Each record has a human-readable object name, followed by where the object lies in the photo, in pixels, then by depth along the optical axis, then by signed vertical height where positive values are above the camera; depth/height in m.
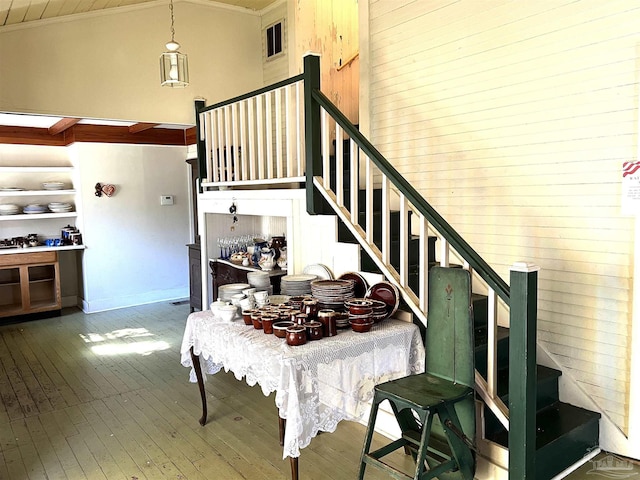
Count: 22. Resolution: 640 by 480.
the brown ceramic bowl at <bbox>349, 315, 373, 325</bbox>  3.00 -0.65
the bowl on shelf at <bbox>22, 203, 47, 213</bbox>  7.07 +0.05
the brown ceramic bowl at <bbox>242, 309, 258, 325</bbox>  3.19 -0.66
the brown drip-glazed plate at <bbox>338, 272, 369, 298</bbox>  3.48 -0.53
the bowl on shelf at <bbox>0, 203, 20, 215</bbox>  6.87 +0.04
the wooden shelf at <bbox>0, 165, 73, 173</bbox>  6.99 +0.57
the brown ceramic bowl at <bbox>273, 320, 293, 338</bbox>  2.87 -0.67
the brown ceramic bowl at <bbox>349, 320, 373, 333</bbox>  3.00 -0.70
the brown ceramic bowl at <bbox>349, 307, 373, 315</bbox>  3.02 -0.61
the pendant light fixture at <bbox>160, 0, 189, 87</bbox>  4.57 +1.23
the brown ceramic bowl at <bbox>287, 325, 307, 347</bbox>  2.76 -0.69
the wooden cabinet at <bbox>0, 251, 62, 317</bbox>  6.76 -0.96
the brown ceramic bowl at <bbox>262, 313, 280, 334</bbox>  2.99 -0.65
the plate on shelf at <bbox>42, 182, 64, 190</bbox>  7.17 +0.36
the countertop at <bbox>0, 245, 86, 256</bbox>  6.68 -0.49
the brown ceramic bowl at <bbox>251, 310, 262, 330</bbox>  3.09 -0.67
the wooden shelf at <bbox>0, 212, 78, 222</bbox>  6.86 -0.06
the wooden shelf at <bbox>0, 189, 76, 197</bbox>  6.89 +0.25
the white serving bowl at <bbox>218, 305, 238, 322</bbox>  3.30 -0.66
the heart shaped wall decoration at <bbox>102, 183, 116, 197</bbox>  7.34 +0.30
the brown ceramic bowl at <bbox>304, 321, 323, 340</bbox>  2.84 -0.68
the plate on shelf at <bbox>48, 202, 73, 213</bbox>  7.23 +0.06
